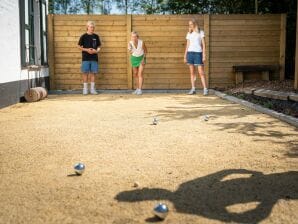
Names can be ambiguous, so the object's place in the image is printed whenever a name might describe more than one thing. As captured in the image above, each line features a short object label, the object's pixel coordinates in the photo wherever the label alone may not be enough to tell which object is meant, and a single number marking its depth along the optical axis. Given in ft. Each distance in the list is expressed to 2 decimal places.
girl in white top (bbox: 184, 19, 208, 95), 29.97
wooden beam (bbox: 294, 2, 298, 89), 25.72
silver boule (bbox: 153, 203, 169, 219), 6.27
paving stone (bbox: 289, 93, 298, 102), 20.20
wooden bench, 33.56
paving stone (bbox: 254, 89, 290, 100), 21.65
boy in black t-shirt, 31.20
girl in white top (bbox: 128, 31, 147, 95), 30.84
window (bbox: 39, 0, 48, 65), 32.79
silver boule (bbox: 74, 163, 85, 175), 8.84
